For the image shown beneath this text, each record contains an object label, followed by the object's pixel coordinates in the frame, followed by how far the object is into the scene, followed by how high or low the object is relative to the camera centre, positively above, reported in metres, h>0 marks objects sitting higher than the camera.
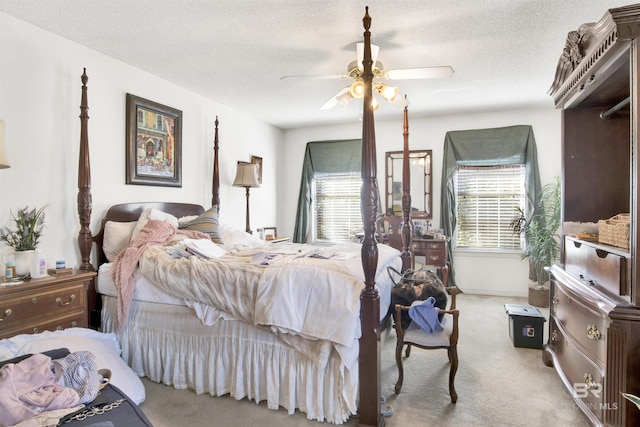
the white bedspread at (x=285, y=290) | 1.97 -0.49
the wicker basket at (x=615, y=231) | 1.75 -0.08
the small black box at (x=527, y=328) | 3.07 -1.01
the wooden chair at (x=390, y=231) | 4.88 -0.25
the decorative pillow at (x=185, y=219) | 3.48 -0.07
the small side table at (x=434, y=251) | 4.66 -0.51
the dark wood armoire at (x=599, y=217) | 1.60 -0.01
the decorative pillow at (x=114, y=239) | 2.93 -0.23
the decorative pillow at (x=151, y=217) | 3.00 -0.06
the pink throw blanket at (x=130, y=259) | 2.50 -0.36
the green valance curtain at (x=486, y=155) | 4.77 +0.86
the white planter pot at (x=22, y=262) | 2.23 -0.33
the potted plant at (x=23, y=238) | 2.24 -0.18
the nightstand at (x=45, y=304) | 2.04 -0.60
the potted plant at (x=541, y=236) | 4.45 -0.28
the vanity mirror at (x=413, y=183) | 5.32 +0.49
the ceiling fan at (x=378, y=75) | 2.58 +1.08
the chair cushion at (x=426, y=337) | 2.27 -0.82
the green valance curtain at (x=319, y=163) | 5.68 +0.84
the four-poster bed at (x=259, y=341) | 1.94 -0.84
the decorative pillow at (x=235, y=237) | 3.51 -0.26
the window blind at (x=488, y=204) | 5.00 +0.16
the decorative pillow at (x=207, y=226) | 3.37 -0.13
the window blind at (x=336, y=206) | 5.81 +0.13
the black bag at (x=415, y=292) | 2.45 -0.56
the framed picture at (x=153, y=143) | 3.32 +0.70
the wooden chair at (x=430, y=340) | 2.25 -0.83
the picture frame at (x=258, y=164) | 5.28 +0.76
